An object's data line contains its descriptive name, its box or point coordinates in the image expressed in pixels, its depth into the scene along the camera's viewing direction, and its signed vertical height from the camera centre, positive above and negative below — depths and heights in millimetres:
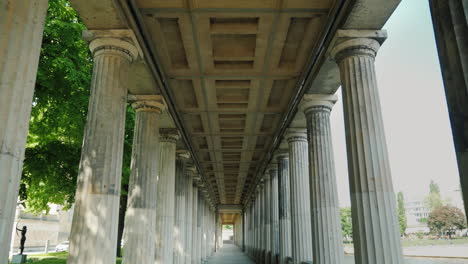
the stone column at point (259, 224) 31922 +41
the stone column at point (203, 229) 34219 -400
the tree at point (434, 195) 98375 +8273
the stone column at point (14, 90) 4434 +1760
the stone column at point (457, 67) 4258 +1876
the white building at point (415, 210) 152162 +5772
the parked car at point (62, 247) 54044 -3074
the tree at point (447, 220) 62594 +484
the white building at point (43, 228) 54966 -323
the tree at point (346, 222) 95019 +443
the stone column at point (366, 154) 7566 +1540
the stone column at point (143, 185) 11633 +1394
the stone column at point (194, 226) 27028 -110
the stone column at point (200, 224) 30869 +99
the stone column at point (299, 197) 14992 +1158
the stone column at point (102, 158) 7746 +1523
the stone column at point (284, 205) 19484 +1054
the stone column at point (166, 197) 15462 +1264
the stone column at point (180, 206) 19625 +1072
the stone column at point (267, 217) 26625 +516
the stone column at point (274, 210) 23231 +957
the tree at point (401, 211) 87925 +3453
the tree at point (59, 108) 14023 +4991
